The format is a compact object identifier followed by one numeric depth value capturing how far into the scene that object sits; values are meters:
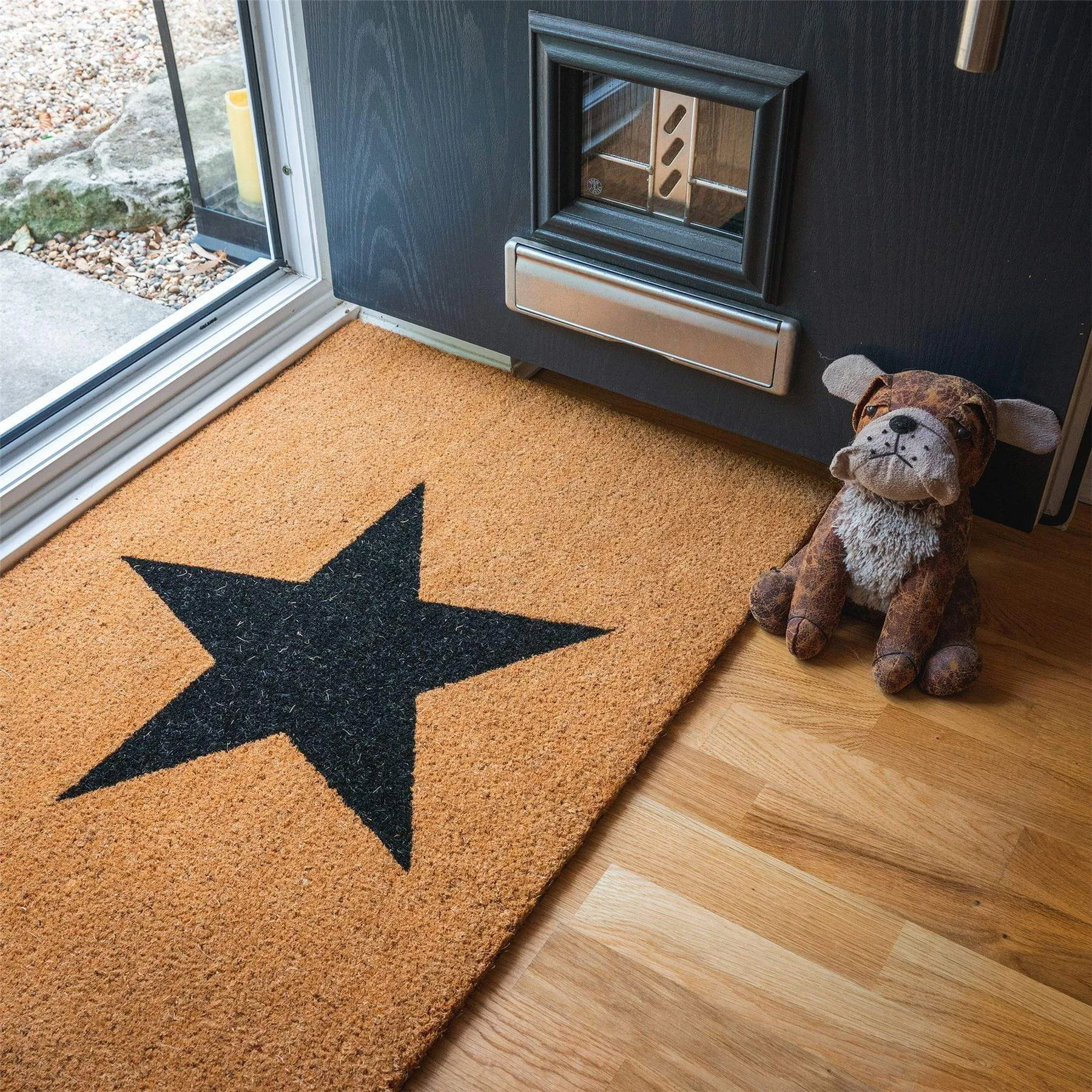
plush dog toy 1.25
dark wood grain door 1.20
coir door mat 1.06
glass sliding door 1.65
